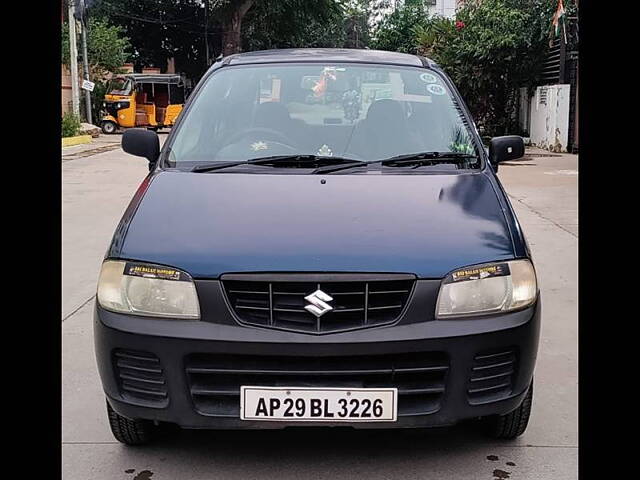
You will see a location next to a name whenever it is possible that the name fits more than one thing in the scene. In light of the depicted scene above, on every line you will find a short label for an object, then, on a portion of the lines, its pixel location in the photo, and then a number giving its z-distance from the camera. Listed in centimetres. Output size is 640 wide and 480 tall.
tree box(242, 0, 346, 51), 3444
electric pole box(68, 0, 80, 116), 2431
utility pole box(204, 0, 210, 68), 4066
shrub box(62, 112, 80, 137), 2293
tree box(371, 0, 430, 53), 3925
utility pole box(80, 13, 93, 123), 2695
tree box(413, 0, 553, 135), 2112
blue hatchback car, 279
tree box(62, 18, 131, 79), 3053
